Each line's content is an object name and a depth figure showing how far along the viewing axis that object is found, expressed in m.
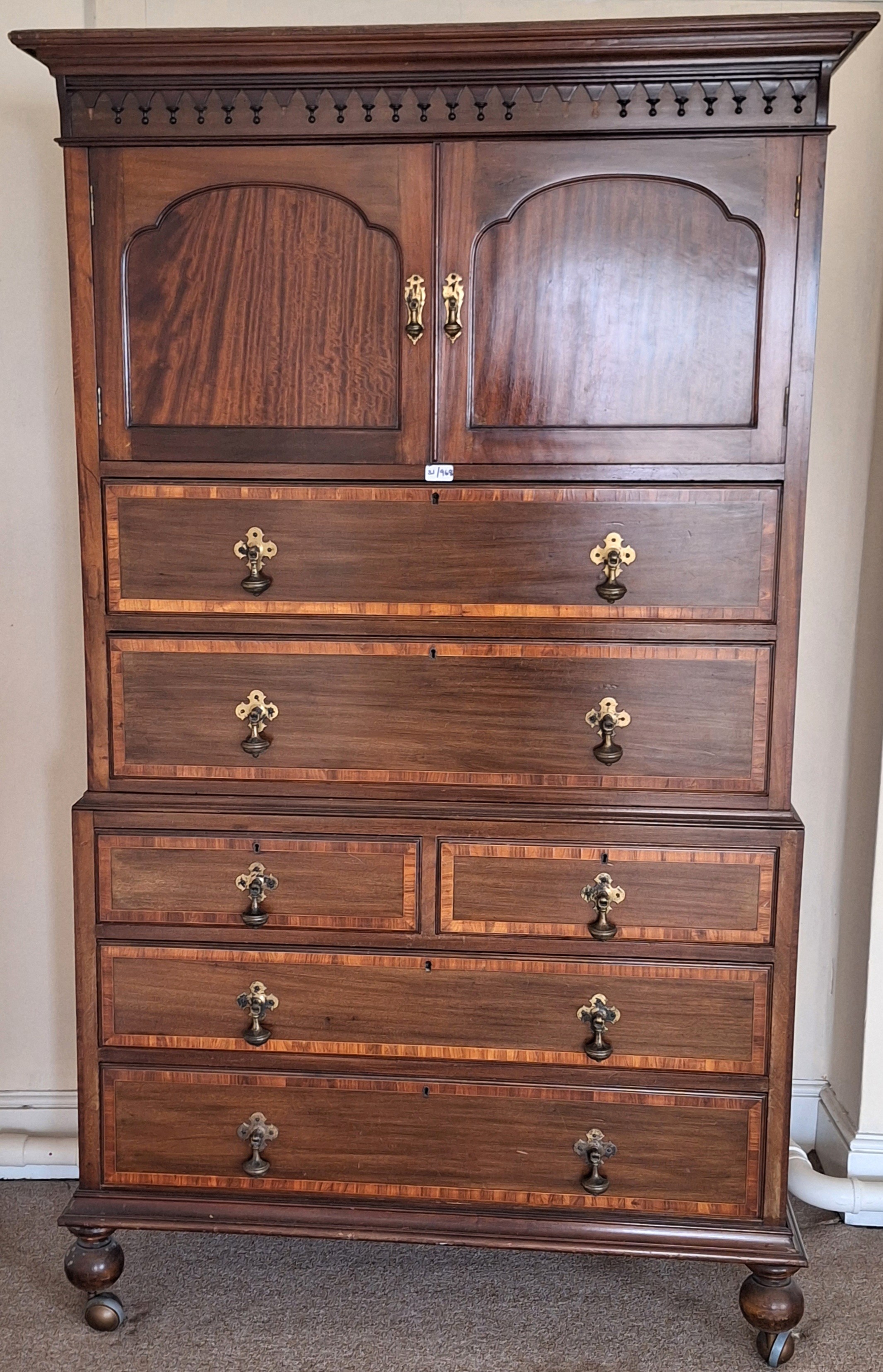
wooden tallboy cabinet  1.89
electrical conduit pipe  2.53
